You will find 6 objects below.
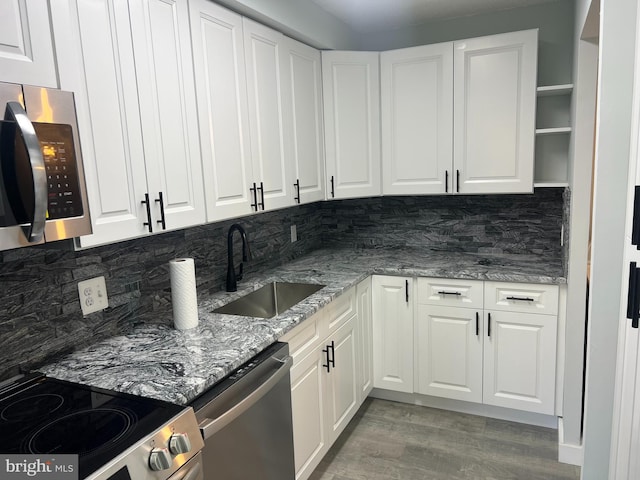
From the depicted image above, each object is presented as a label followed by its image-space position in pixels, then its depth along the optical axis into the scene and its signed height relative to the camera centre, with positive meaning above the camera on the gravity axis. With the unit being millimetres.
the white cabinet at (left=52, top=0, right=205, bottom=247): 1321 +222
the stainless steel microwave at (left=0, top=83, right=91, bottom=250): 1041 +36
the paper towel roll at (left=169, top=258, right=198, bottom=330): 1745 -447
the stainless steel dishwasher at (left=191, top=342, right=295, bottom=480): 1353 -831
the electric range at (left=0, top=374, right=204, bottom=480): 998 -603
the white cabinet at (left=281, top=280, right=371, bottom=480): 1966 -1019
